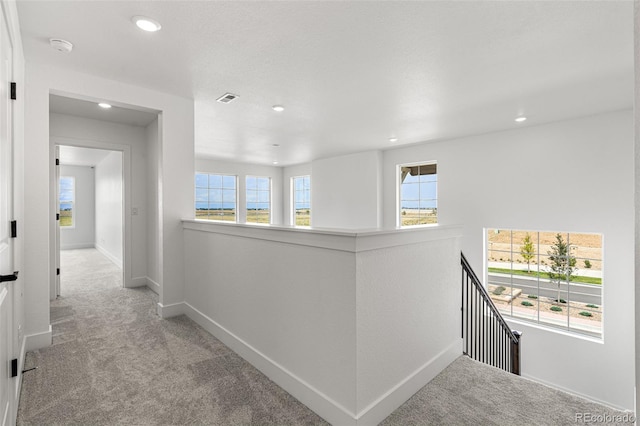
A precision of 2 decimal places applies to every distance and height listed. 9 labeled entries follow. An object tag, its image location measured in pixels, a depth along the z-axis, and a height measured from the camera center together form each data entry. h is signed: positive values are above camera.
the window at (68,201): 9.05 +0.38
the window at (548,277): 4.62 -1.08
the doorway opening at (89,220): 5.47 -0.17
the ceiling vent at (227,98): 3.60 +1.37
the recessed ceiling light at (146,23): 2.12 +1.33
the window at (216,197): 8.73 +0.48
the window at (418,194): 6.38 +0.38
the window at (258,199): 9.67 +0.44
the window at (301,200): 9.62 +0.39
